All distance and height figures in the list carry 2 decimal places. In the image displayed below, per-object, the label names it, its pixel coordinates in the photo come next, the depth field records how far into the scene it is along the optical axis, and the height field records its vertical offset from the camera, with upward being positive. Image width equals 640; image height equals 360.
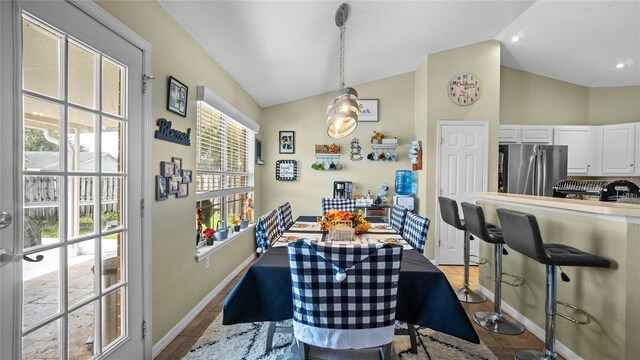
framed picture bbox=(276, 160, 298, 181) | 4.89 +0.10
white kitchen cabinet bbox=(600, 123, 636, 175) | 4.11 +0.45
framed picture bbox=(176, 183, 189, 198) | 2.28 -0.13
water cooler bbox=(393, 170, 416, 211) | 4.57 -0.10
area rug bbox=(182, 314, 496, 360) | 1.98 -1.27
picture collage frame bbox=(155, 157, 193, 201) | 2.02 -0.04
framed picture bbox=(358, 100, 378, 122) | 4.77 +1.11
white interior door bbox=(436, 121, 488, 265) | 4.01 +0.14
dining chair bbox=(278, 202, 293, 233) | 2.92 -0.45
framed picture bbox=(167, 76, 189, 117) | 2.12 +0.61
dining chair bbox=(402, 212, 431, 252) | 2.12 -0.43
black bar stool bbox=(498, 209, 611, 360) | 1.67 -0.47
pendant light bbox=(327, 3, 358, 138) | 2.15 +0.49
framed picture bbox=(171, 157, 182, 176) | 2.20 +0.07
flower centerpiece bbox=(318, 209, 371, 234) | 2.29 -0.37
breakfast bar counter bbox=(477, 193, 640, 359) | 1.57 -0.66
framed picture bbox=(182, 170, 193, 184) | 2.35 -0.01
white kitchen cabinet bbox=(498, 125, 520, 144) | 4.28 +0.69
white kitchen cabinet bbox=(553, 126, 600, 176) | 4.33 +0.51
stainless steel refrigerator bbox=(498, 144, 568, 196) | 4.01 +0.14
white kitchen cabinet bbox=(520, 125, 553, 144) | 4.29 +0.68
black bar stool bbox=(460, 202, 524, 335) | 2.34 -0.85
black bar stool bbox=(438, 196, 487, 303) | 2.77 -0.64
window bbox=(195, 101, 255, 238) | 2.82 +0.10
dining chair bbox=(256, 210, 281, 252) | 2.12 -0.44
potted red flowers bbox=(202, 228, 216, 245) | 2.91 -0.63
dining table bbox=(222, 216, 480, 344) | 1.38 -0.63
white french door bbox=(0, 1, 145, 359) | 1.11 -0.06
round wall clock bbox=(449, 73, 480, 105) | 4.02 +1.28
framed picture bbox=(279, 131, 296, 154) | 4.89 +0.60
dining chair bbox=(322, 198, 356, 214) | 3.76 -0.39
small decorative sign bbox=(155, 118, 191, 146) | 2.00 +0.31
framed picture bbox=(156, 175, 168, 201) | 1.99 -0.10
